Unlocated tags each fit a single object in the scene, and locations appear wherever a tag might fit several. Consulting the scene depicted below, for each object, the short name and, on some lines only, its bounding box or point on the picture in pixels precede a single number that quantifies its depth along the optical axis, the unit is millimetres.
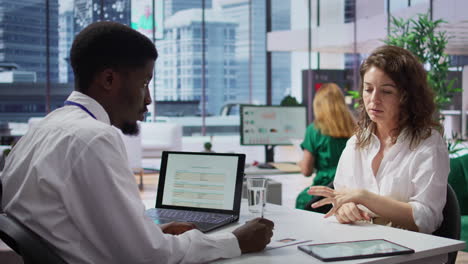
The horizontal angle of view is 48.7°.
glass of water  1812
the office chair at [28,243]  1130
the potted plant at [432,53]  5566
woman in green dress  3873
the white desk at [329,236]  1372
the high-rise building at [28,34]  11109
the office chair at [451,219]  1923
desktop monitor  4949
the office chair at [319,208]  2615
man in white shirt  1154
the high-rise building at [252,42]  13102
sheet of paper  1487
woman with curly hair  1874
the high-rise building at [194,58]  12625
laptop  1912
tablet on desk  1342
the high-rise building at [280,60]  13352
